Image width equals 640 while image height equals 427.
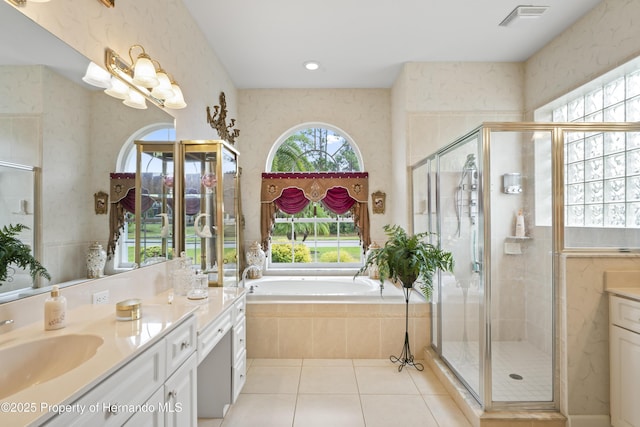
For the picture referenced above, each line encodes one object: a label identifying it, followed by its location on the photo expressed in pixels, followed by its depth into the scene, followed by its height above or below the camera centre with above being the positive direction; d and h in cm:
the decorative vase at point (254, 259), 404 -52
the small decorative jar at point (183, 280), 211 -40
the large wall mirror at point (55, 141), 113 +30
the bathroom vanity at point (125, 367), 77 -45
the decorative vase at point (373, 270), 396 -65
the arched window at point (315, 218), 433 -3
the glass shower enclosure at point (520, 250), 206 -23
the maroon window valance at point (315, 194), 410 +26
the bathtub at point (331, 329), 301 -103
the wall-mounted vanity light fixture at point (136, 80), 159 +73
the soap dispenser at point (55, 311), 117 -33
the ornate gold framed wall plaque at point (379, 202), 413 +16
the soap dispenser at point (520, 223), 210 -6
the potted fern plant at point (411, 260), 270 -38
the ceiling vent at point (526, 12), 256 +156
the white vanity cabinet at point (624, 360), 185 -84
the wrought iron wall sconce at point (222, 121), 318 +95
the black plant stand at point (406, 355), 290 -125
